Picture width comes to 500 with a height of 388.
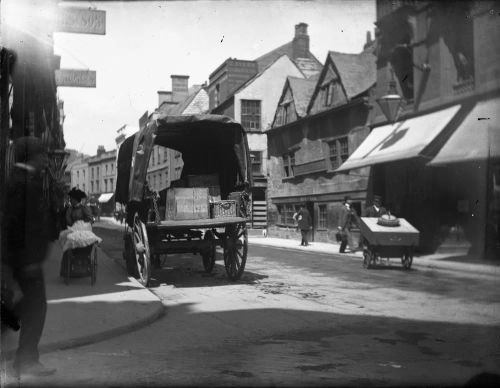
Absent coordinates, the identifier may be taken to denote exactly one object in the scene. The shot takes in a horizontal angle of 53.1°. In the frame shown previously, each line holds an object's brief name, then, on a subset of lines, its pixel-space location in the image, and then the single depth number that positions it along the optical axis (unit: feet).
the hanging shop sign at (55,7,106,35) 20.12
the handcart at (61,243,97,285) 29.48
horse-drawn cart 30.01
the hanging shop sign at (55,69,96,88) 23.93
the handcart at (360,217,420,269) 39.99
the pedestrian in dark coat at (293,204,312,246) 71.56
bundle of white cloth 29.63
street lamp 52.75
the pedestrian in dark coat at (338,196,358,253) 56.94
